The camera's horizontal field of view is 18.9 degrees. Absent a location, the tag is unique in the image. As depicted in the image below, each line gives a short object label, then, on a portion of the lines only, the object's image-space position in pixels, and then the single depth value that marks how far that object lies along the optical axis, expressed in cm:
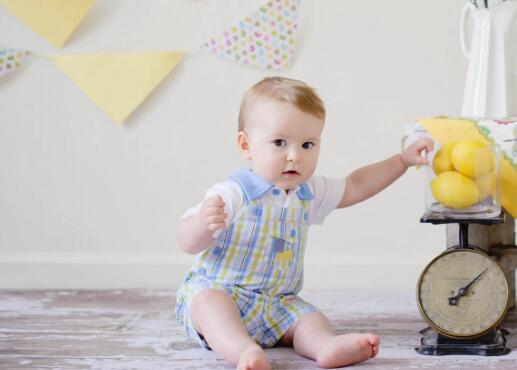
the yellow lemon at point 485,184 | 234
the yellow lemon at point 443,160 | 237
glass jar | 233
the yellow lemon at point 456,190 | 233
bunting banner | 299
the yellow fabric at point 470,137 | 240
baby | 240
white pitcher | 252
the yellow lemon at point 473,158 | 233
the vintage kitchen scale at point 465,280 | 233
